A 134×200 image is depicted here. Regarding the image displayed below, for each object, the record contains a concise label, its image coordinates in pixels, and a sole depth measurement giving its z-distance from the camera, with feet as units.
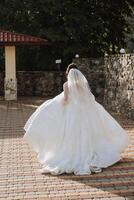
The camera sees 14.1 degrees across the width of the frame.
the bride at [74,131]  29.11
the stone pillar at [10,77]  82.67
